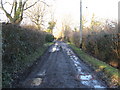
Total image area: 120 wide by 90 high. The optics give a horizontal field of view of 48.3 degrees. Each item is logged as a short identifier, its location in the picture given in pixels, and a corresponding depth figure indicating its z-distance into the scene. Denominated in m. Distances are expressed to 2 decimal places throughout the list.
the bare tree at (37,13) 29.80
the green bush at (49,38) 35.13
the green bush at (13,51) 5.95
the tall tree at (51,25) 44.44
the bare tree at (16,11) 16.23
